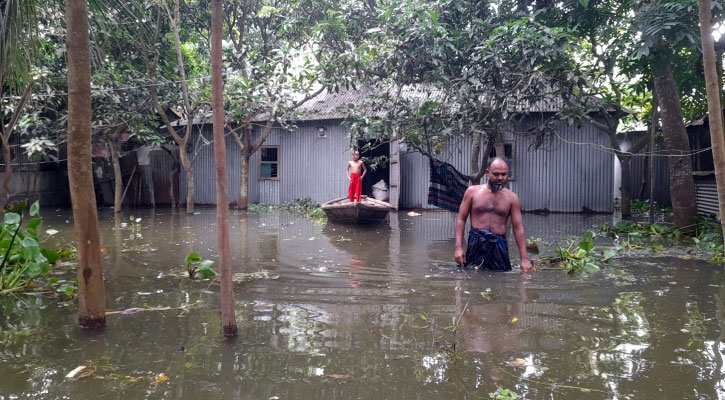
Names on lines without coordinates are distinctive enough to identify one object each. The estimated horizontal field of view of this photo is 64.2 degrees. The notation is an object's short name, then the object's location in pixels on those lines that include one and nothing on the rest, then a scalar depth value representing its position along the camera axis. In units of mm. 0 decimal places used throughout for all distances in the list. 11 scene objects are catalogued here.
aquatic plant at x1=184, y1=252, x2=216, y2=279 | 6091
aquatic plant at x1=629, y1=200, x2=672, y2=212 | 16656
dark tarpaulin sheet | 12297
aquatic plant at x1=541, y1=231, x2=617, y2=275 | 7379
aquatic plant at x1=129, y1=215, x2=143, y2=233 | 12312
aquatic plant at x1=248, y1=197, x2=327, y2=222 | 18312
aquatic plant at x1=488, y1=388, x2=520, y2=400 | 3246
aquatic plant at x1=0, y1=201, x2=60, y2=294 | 5742
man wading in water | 6902
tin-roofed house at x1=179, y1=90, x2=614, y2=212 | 16484
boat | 13000
